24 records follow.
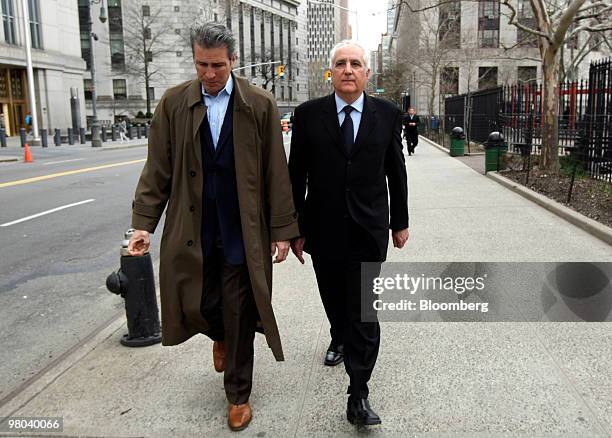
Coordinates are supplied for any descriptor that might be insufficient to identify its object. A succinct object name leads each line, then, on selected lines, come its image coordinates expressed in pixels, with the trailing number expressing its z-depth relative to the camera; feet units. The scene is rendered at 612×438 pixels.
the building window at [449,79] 177.66
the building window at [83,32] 249.34
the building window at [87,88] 254.68
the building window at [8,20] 131.03
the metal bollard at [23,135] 98.35
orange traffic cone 76.07
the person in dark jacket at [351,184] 10.56
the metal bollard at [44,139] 103.77
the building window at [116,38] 252.42
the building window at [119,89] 258.33
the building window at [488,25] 212.23
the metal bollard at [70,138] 113.66
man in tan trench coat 10.14
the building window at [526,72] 200.95
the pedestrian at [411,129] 70.90
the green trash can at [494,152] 48.57
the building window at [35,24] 139.28
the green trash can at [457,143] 70.18
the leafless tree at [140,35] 239.17
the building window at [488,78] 209.13
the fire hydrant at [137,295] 13.94
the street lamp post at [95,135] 107.15
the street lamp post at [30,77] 99.13
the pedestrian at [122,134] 134.62
